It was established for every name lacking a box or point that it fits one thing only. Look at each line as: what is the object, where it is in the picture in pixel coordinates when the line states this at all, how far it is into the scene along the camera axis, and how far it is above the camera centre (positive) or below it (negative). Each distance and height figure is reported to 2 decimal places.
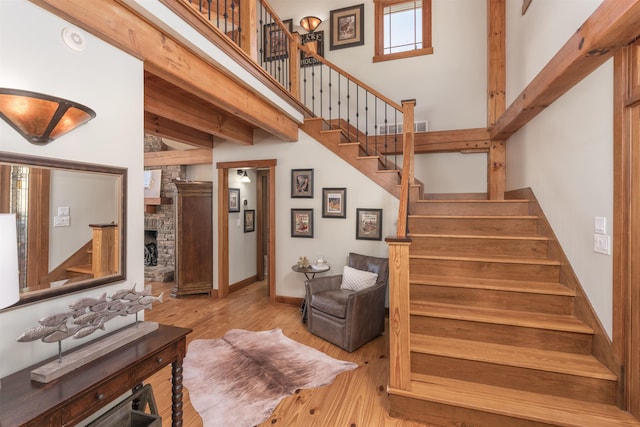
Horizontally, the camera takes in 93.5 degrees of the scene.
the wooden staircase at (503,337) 1.83 -0.90
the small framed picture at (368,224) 3.93 -0.14
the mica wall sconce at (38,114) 1.23 +0.43
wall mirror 1.30 -0.04
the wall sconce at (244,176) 5.25 +0.67
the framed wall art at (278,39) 5.33 +3.22
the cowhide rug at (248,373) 2.13 -1.37
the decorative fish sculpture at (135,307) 1.56 -0.50
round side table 3.75 -0.73
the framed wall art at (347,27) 4.96 +3.13
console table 1.05 -0.68
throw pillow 3.44 -0.76
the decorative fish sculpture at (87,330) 1.34 -0.54
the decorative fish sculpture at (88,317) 1.35 -0.48
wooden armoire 4.66 -0.40
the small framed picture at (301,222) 4.26 -0.13
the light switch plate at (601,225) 1.93 -0.07
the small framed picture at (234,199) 5.00 +0.23
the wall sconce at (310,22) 3.87 +2.48
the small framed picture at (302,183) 4.24 +0.43
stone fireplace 5.57 -0.34
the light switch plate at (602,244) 1.89 -0.19
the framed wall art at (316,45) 5.18 +2.93
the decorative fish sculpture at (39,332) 1.17 -0.49
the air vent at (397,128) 4.66 +1.35
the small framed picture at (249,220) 5.45 -0.13
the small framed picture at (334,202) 4.10 +0.15
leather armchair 2.99 -1.00
